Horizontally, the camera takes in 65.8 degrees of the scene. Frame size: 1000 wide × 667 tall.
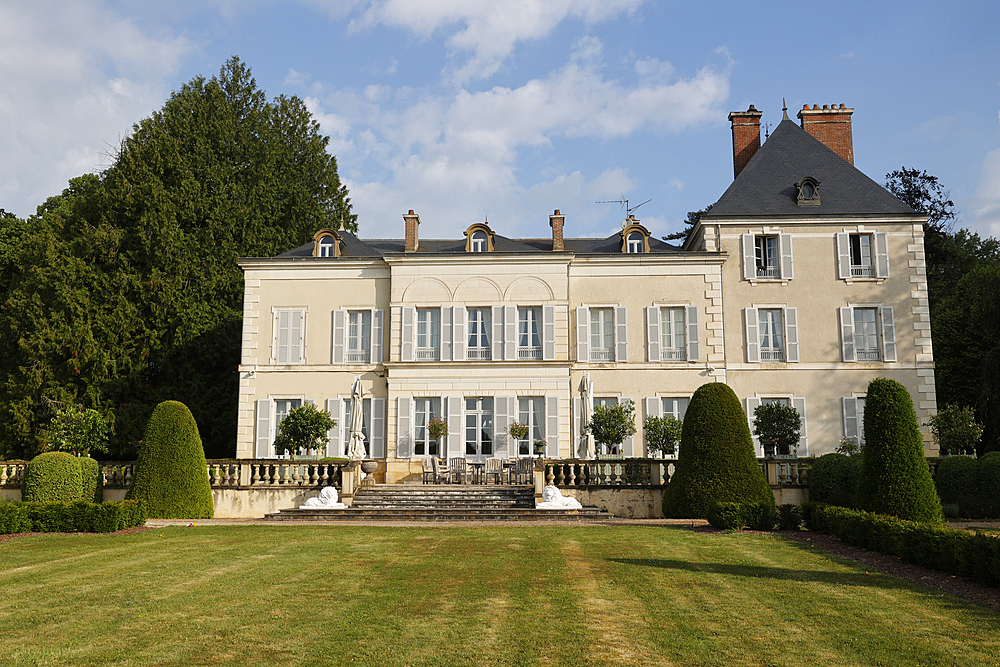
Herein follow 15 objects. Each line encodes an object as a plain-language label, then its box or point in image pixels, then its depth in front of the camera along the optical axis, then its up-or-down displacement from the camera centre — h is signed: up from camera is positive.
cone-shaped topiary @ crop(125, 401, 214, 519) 15.48 -0.76
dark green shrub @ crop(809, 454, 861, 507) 15.45 -1.01
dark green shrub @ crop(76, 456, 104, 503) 16.25 -1.00
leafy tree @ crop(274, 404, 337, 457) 20.67 +0.09
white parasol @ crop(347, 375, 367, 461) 20.20 +0.06
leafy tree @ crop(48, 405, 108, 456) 20.94 +0.03
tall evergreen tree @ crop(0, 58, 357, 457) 25.41 +5.48
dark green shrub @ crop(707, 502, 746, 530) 12.53 -1.38
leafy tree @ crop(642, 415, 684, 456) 20.73 -0.10
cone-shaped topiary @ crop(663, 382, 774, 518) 14.23 -0.55
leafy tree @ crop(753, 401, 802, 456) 21.17 +0.13
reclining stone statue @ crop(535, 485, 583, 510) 16.02 -1.46
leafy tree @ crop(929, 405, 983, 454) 19.64 +0.03
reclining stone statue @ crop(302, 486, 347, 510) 16.52 -1.46
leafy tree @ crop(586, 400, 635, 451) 20.12 +0.14
